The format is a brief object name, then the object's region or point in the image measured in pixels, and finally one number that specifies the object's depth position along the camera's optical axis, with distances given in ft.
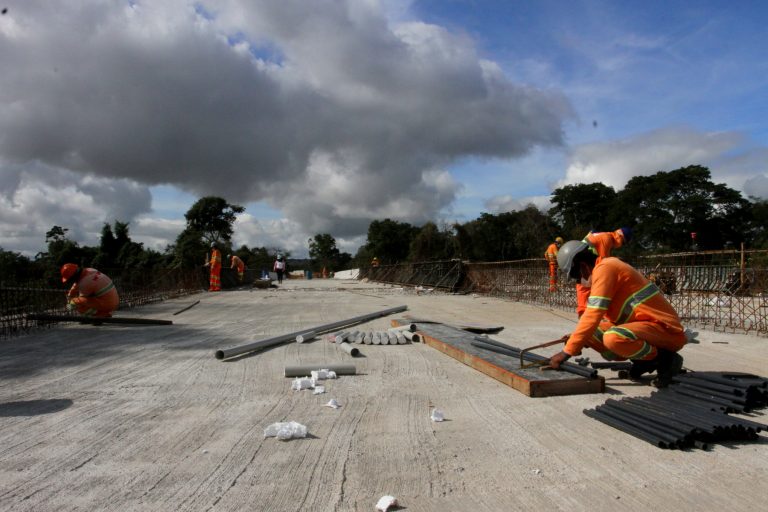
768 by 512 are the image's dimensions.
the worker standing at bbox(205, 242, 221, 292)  68.69
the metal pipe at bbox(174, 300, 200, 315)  42.45
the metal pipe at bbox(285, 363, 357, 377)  18.29
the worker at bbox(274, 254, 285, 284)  101.77
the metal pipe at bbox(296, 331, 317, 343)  25.82
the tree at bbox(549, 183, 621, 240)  165.99
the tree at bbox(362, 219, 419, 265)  186.39
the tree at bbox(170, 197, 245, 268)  140.36
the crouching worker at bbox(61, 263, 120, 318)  32.68
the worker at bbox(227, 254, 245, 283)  77.95
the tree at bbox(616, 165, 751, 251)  144.77
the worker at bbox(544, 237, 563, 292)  45.52
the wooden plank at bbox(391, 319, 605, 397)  15.31
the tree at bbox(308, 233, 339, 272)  259.60
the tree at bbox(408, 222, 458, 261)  136.26
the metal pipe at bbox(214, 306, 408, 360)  21.37
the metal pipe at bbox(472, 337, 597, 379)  15.84
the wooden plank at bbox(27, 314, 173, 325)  30.40
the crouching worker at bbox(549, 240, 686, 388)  15.35
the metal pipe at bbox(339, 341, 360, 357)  22.16
